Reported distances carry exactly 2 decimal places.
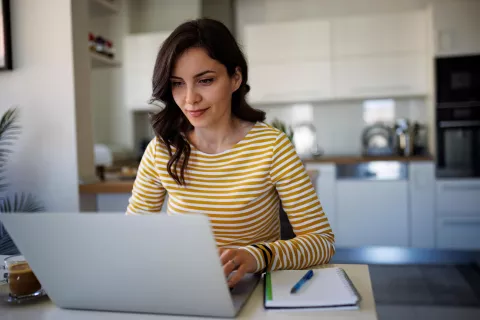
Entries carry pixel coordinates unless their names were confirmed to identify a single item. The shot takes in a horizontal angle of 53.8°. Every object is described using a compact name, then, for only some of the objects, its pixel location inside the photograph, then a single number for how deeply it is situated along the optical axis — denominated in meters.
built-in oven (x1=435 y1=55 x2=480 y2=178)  3.82
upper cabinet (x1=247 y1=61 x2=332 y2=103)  4.27
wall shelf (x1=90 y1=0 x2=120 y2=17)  2.39
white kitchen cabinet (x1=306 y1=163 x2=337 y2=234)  4.03
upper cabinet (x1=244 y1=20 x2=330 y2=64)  4.23
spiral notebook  0.73
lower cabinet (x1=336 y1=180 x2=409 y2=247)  3.94
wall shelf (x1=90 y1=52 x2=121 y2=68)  2.46
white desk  0.71
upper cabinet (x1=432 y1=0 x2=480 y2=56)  3.81
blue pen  0.79
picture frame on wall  2.06
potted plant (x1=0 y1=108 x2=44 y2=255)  2.07
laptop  0.63
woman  1.09
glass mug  0.84
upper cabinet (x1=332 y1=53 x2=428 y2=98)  4.09
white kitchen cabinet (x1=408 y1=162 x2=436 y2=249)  3.86
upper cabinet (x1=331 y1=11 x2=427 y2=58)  4.06
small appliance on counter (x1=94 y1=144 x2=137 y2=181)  2.52
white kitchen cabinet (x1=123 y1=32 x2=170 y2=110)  4.49
